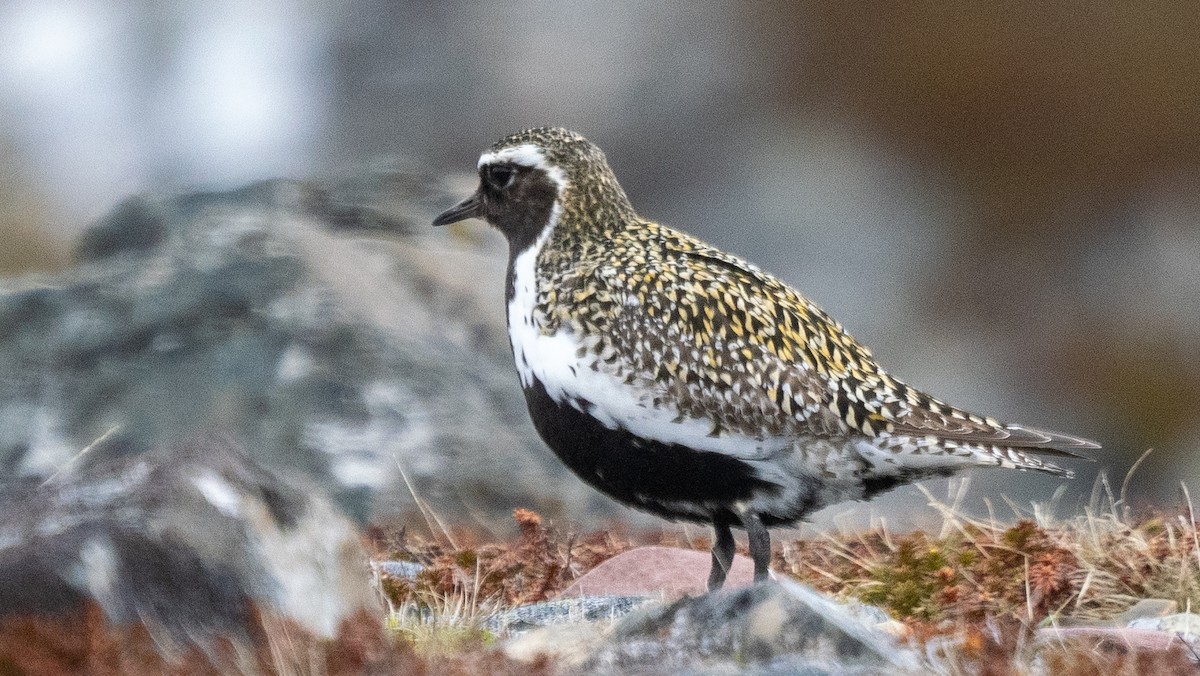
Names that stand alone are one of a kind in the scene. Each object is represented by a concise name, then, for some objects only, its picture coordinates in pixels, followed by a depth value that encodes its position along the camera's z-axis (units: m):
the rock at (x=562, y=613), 10.04
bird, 9.27
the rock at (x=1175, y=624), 9.88
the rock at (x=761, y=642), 7.36
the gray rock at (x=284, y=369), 15.67
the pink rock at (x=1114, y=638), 8.64
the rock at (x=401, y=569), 12.15
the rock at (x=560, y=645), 7.80
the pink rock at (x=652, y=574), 11.45
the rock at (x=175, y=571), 7.29
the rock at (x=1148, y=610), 10.64
